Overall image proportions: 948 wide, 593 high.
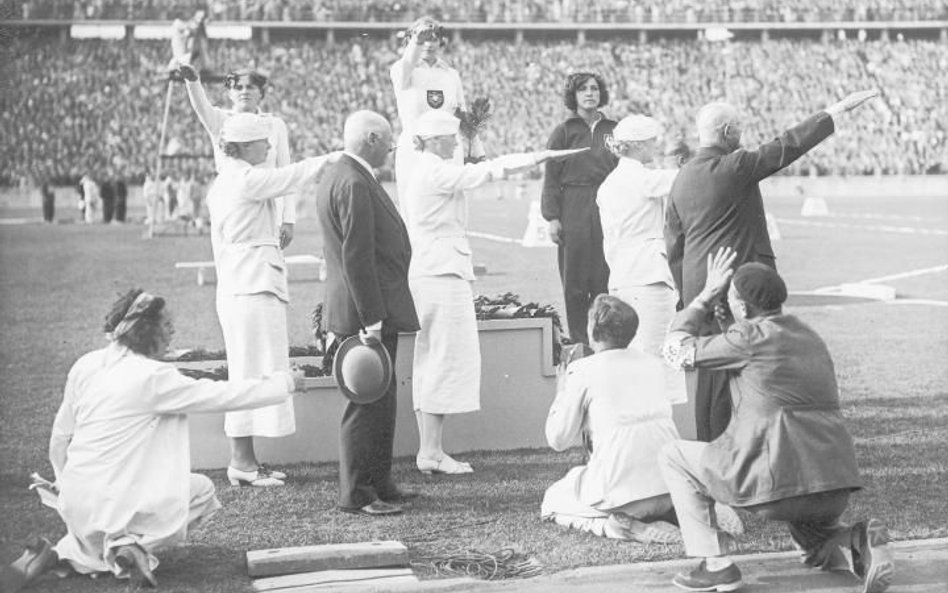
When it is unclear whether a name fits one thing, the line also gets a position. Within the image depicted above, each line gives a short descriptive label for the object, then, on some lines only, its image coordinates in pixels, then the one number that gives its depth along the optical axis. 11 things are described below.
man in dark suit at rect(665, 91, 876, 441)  13.27
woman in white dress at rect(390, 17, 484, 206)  16.84
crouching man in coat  10.26
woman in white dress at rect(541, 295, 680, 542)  11.94
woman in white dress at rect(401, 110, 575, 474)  14.89
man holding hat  13.09
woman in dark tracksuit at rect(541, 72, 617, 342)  18.16
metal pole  54.97
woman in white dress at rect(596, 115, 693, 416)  15.08
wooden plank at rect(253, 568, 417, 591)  10.59
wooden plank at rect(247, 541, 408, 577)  10.87
